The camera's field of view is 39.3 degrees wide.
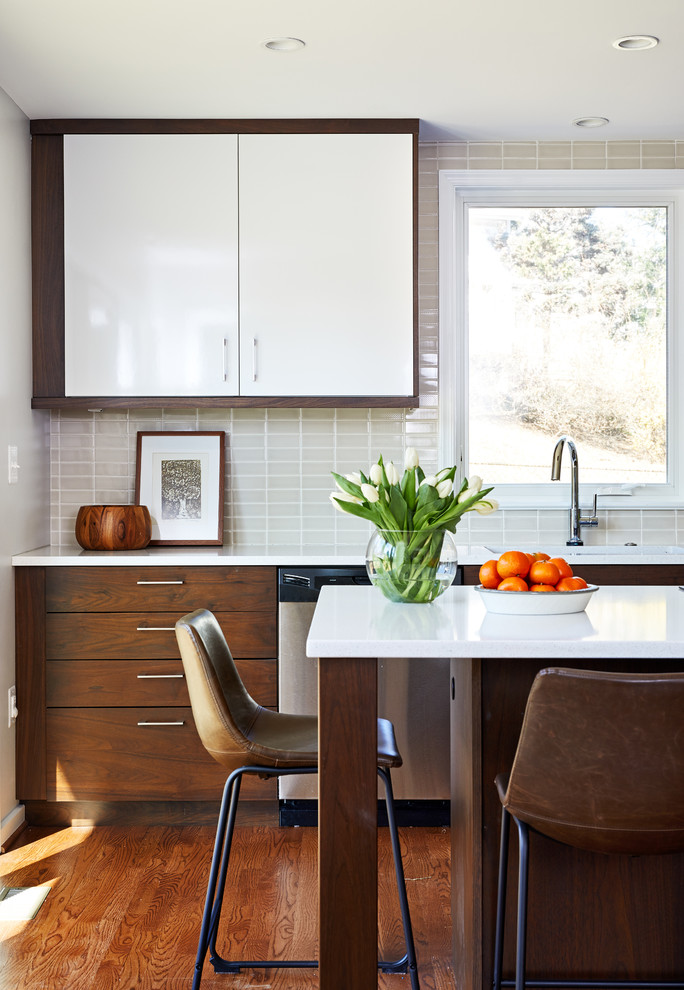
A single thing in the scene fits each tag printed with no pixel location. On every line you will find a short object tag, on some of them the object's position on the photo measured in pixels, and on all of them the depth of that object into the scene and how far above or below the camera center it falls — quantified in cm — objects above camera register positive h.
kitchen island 173 -61
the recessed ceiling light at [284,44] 286 +133
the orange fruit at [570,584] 203 -21
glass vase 213 -18
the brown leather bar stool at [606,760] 153 -45
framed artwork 375 +0
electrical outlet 326 -76
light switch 331 +7
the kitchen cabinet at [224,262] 354 +83
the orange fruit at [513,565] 205 -17
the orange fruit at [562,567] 208 -18
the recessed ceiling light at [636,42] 286 +134
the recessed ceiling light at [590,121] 358 +136
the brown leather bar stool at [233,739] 199 -57
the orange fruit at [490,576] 208 -20
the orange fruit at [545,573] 204 -19
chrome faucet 357 +0
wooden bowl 355 -16
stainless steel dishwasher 329 -73
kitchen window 393 +59
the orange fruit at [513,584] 203 -21
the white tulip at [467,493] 216 -2
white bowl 198 -24
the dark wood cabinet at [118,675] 331 -66
